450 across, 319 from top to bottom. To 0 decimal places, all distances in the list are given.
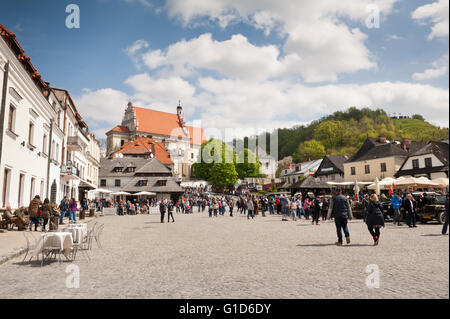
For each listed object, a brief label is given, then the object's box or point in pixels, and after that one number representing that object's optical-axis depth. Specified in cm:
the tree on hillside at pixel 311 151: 9344
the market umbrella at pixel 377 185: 2542
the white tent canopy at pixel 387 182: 2572
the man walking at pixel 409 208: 1623
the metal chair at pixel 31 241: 945
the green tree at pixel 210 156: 8606
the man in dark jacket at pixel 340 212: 1074
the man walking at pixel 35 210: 1591
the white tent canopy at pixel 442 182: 2412
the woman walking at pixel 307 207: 2494
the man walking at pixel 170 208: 2400
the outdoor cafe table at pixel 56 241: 799
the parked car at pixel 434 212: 1770
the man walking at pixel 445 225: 1305
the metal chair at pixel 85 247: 898
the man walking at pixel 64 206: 2209
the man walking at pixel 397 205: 1781
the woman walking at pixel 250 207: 2643
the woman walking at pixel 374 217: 1048
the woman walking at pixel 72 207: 2062
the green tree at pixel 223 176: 8019
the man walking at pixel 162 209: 2388
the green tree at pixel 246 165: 9031
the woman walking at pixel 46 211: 1630
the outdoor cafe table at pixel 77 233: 987
